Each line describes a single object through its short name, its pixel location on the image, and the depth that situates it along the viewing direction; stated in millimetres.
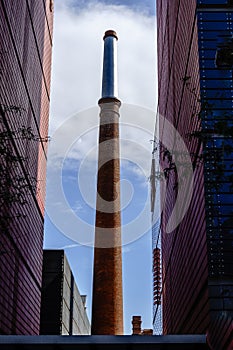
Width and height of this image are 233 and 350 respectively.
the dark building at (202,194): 13628
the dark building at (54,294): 31391
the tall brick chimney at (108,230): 26562
